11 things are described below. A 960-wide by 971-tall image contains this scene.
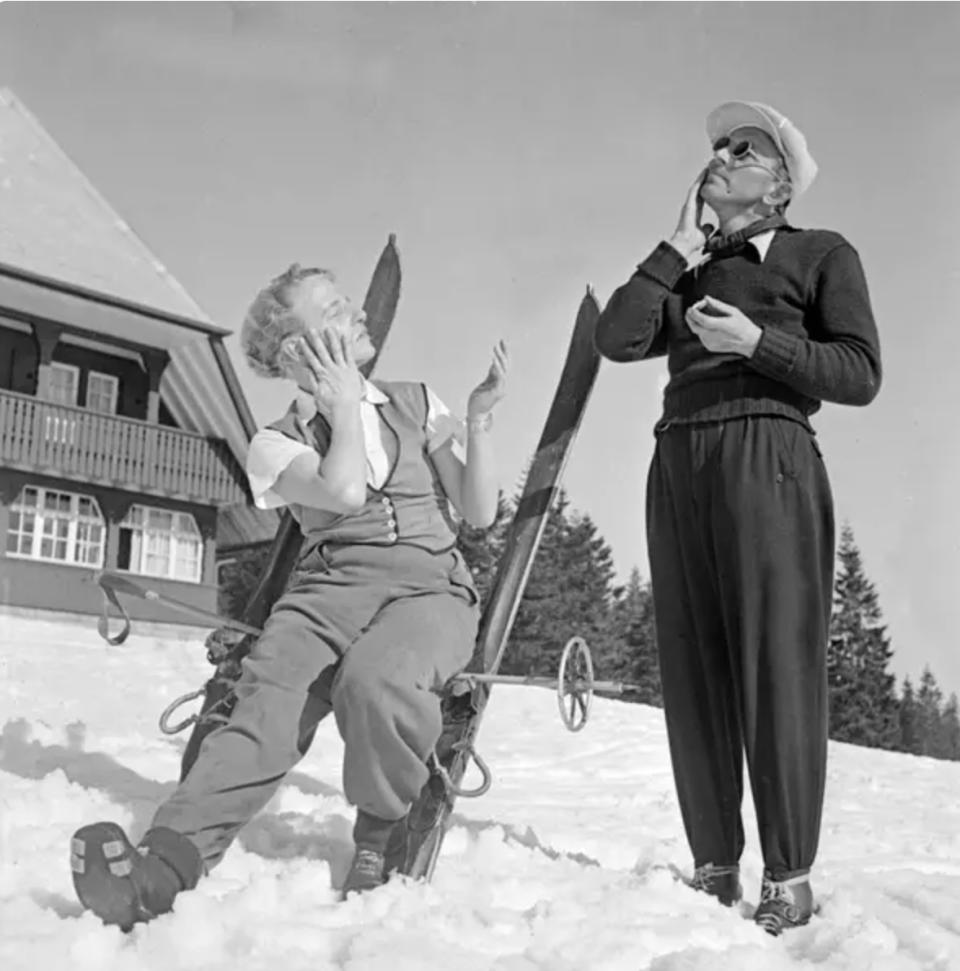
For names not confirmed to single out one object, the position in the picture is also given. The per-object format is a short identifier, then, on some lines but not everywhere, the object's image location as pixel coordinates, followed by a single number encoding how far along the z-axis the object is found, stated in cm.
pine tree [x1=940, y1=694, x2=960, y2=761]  5119
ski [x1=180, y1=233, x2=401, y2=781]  303
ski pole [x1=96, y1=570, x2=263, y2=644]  244
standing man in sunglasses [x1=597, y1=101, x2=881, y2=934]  252
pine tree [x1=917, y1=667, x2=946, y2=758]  4944
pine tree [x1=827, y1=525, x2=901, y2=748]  3288
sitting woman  238
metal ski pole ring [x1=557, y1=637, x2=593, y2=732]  259
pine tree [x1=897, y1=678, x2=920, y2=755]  4345
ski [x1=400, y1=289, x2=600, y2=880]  268
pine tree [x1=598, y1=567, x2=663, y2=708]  3431
